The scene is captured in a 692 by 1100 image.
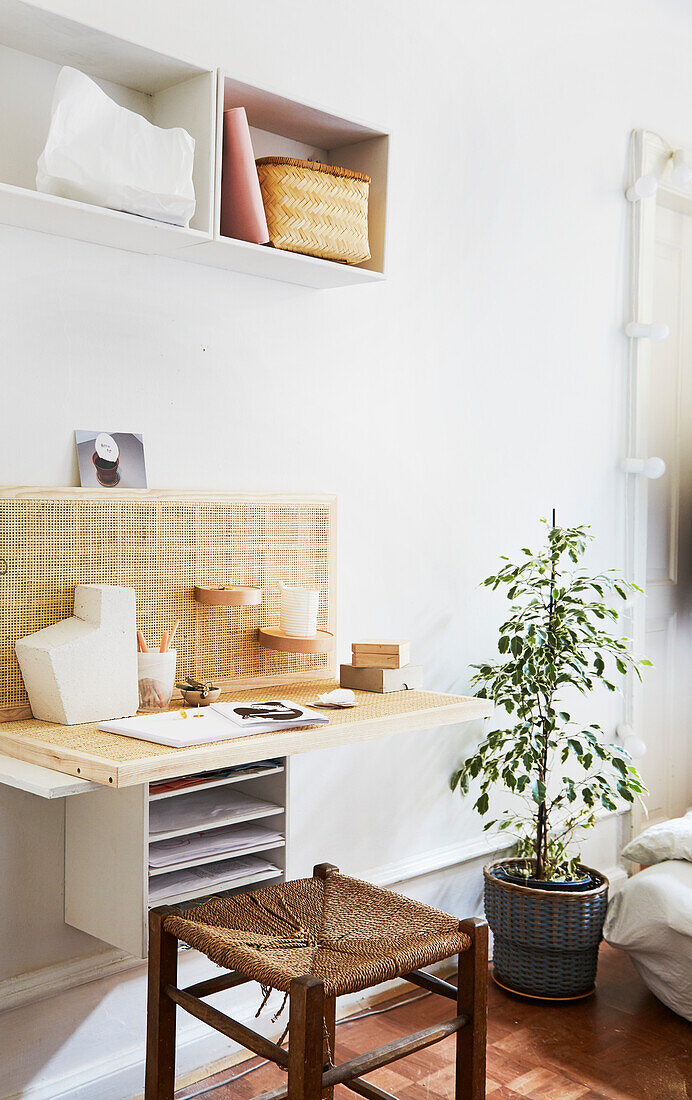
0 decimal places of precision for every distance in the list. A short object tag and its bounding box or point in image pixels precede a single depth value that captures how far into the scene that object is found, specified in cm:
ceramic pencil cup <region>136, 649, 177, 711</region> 188
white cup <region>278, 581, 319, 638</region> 215
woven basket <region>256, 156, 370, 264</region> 202
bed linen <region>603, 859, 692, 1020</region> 244
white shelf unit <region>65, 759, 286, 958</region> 169
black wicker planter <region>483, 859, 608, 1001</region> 253
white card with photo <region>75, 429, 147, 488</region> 194
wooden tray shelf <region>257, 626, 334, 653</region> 211
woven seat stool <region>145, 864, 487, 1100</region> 146
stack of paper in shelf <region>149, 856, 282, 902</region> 177
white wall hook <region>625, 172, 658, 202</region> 312
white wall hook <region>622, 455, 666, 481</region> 316
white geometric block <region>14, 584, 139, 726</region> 172
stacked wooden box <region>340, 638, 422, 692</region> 212
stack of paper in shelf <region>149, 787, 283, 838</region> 178
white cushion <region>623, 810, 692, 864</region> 266
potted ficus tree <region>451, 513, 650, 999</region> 254
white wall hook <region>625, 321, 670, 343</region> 316
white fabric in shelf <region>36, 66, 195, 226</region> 167
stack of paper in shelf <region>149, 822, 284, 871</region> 176
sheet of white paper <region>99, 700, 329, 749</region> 162
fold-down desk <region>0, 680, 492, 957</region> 154
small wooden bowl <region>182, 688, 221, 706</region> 192
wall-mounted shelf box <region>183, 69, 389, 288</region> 200
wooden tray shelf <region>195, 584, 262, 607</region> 205
